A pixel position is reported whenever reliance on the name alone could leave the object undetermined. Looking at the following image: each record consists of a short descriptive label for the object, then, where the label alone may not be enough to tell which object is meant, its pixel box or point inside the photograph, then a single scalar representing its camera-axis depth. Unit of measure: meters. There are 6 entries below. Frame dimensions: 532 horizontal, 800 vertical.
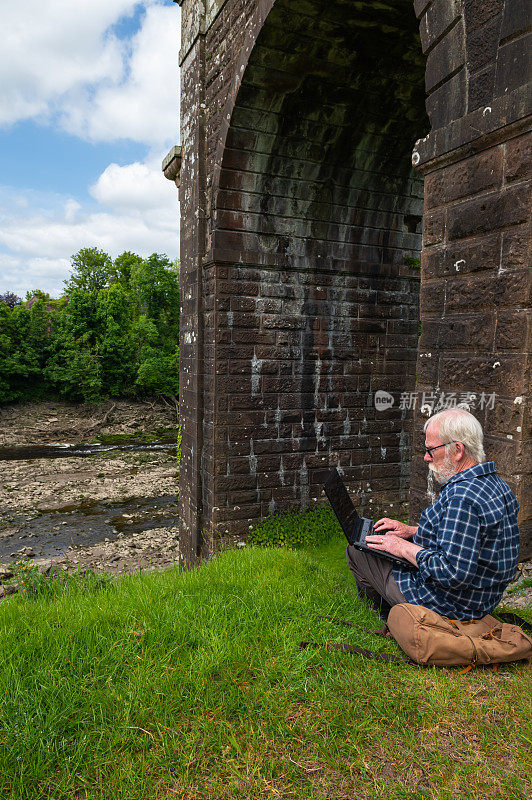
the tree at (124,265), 39.06
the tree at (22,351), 24.61
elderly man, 2.32
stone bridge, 5.48
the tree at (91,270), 35.03
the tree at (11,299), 33.44
